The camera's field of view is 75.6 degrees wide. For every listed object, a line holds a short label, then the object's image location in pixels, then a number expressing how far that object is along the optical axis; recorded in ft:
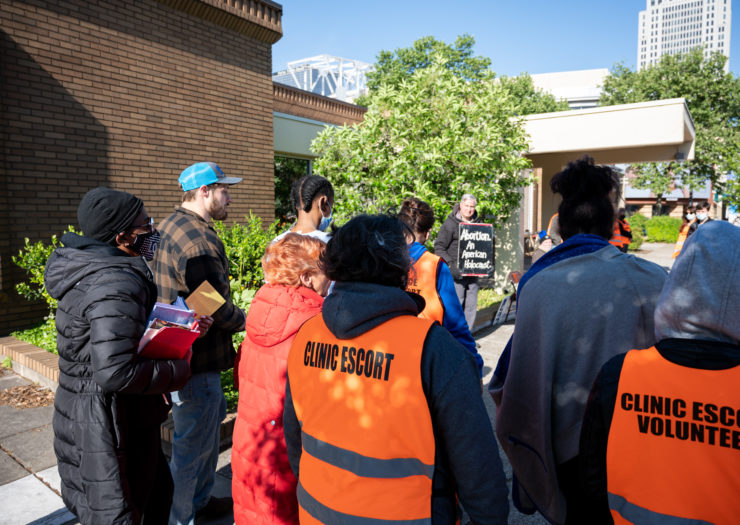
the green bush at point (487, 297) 27.94
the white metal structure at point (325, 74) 244.42
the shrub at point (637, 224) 98.53
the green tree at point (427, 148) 24.25
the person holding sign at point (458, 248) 21.29
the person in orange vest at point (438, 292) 9.41
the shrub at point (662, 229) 107.14
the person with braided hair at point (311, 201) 11.30
